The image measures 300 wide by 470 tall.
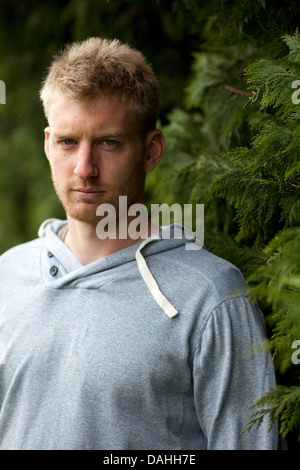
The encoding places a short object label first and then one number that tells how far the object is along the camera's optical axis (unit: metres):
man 1.82
